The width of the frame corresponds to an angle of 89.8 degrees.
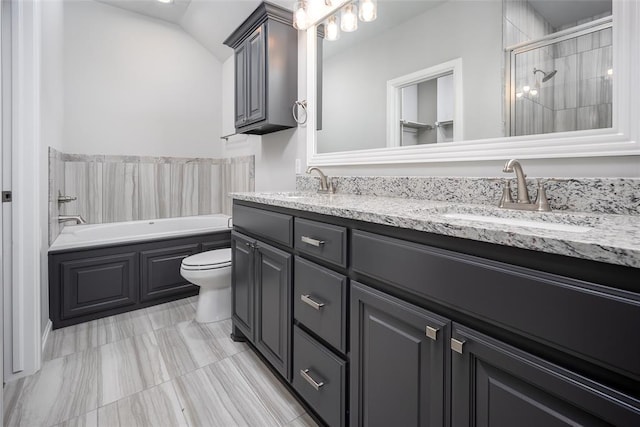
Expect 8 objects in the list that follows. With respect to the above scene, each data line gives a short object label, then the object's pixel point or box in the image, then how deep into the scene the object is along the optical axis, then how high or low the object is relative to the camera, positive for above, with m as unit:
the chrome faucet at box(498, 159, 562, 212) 1.04 +0.04
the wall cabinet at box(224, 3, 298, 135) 2.17 +0.99
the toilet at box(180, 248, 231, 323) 2.19 -0.51
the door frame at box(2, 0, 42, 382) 1.59 +0.06
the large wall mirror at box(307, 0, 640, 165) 1.00 +0.52
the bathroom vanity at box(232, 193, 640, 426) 0.55 -0.25
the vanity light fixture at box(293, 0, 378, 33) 1.79 +1.21
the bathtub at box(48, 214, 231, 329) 2.19 -0.45
